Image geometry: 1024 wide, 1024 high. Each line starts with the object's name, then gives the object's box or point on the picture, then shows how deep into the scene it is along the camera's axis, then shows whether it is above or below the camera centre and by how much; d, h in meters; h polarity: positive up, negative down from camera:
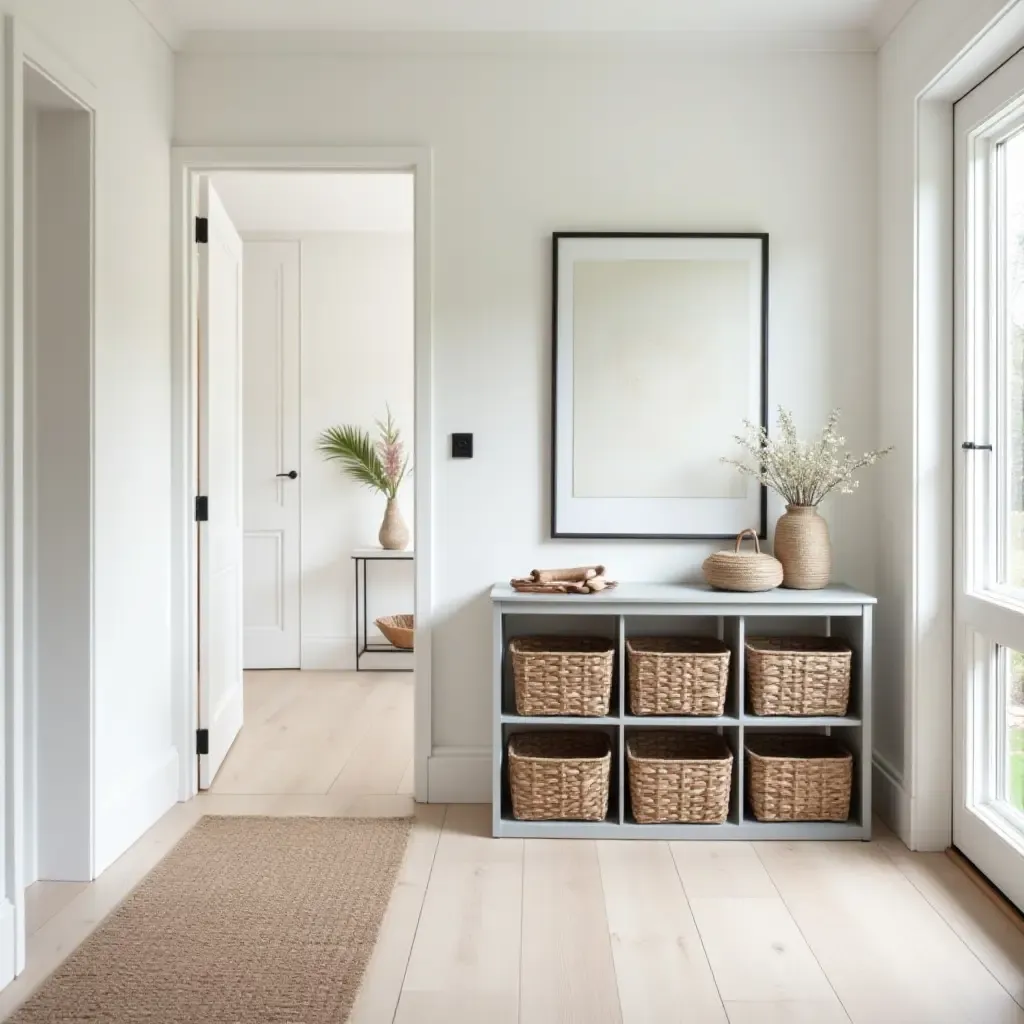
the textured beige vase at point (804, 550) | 2.86 -0.17
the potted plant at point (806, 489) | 2.86 +0.02
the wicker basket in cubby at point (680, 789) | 2.79 -0.90
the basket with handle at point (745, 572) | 2.83 -0.24
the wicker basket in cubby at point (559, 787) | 2.79 -0.90
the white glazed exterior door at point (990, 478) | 2.43 +0.05
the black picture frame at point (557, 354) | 3.04 +0.47
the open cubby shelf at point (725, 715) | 2.76 -0.67
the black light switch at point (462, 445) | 3.07 +0.17
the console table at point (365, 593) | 5.08 -0.58
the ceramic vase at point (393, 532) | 5.14 -0.21
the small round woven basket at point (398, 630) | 5.11 -0.77
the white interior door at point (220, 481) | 3.21 +0.05
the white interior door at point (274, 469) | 5.36 +0.15
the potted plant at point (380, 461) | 5.16 +0.19
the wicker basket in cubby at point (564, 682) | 2.79 -0.57
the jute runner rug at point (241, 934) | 1.87 -1.05
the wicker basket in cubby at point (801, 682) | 2.76 -0.57
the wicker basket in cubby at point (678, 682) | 2.78 -0.57
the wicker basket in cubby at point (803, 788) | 2.79 -0.90
